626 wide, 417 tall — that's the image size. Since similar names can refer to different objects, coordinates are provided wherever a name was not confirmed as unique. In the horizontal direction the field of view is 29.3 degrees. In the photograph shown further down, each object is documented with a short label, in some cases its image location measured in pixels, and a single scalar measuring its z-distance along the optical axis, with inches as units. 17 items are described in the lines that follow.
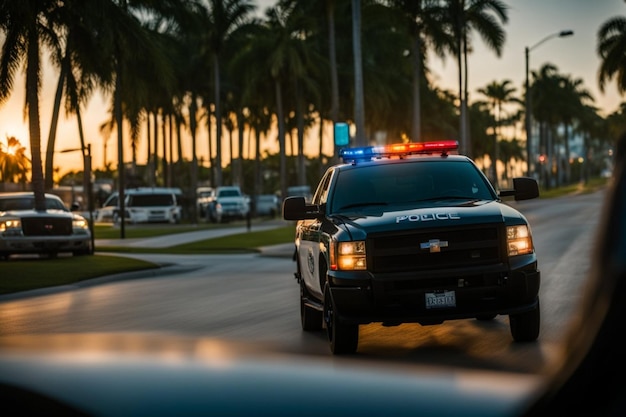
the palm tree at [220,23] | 2819.9
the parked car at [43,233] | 1147.9
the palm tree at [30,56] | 1178.0
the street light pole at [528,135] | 3134.8
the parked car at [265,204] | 3265.3
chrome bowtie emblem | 423.5
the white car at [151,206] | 2539.4
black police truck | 418.0
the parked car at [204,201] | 2928.6
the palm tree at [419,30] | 2188.7
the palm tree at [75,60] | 1290.6
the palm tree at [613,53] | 2915.8
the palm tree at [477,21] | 2283.5
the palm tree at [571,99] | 5319.9
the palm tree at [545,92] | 5275.6
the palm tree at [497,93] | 5275.6
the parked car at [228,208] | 2748.5
